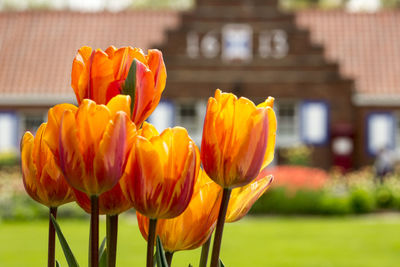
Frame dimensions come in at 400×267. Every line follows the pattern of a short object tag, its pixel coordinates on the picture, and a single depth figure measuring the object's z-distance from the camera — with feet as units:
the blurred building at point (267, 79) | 67.67
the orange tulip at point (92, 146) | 2.81
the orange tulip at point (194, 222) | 3.02
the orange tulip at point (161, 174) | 2.86
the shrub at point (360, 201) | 45.93
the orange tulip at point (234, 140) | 2.92
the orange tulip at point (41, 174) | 3.05
